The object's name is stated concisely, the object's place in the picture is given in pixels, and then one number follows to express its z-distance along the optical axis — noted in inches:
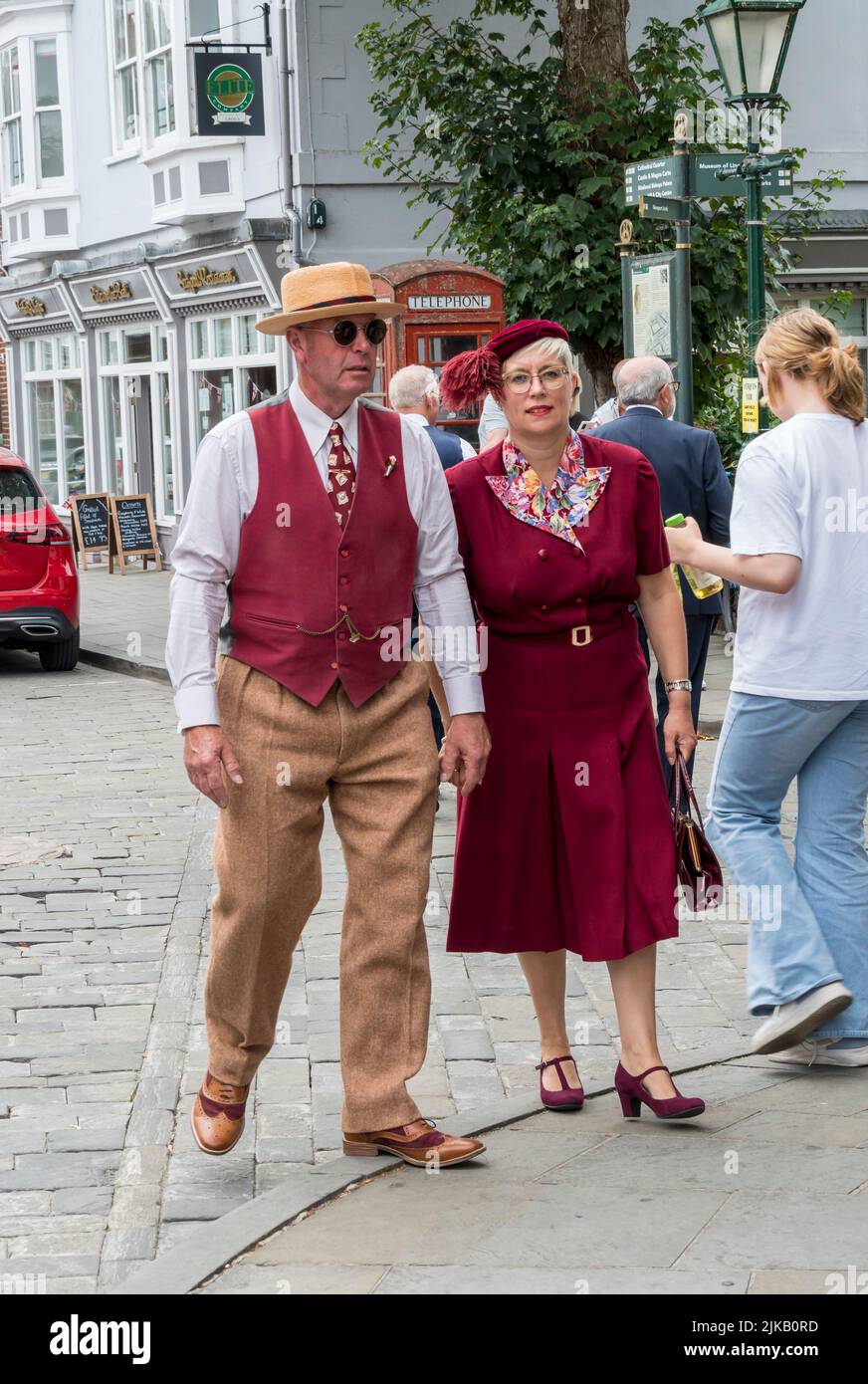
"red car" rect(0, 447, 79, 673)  569.9
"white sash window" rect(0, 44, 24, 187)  1059.9
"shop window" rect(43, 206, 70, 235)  1042.7
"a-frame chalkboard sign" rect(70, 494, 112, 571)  934.4
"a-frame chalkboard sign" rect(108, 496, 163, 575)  927.7
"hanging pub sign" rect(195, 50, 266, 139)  761.0
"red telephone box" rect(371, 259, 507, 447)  649.0
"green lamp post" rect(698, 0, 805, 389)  427.2
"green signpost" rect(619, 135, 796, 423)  463.2
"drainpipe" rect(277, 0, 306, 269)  759.7
